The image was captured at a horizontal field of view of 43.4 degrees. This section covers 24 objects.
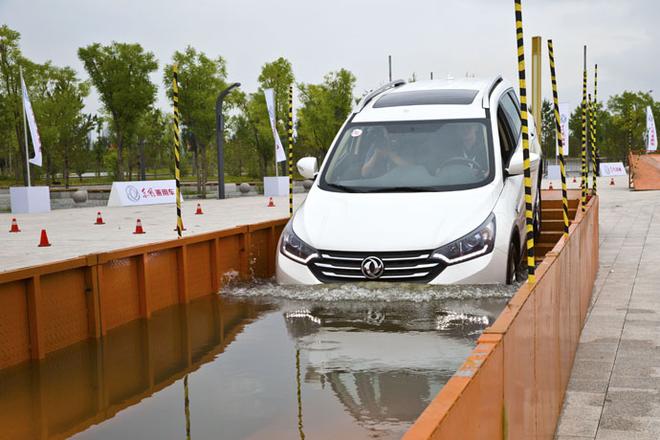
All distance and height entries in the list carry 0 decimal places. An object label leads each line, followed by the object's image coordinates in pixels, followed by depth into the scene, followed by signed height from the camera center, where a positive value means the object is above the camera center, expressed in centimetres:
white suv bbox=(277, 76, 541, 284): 777 -36
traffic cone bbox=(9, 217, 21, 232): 2210 -143
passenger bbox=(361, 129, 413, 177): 938 +5
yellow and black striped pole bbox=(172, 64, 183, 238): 1039 +28
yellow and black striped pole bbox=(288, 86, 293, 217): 1124 +34
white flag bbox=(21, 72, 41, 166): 3078 +175
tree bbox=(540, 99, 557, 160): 10688 +386
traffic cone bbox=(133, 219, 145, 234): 1999 -145
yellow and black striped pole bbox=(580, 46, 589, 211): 1098 +24
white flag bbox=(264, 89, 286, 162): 4012 +203
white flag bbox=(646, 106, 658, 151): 5362 +120
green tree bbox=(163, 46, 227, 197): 4684 +430
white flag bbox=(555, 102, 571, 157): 4631 +219
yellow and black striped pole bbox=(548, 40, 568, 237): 744 +35
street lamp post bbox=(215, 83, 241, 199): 3994 +156
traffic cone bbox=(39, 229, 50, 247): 1763 -144
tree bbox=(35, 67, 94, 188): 6044 +484
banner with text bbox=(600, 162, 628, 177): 6006 -115
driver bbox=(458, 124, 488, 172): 915 +13
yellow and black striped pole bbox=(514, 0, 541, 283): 529 +14
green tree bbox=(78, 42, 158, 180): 4794 +550
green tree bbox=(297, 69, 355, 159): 7125 +498
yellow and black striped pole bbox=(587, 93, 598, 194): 1332 +41
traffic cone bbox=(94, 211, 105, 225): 2398 -144
